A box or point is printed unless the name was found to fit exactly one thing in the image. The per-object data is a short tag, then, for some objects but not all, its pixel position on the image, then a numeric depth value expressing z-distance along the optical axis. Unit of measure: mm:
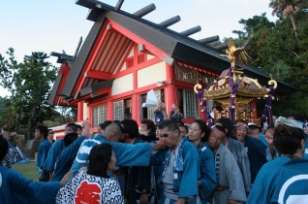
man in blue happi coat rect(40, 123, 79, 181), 4814
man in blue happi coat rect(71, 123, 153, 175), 3424
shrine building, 10359
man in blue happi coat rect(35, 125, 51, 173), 6719
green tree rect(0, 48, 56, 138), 27703
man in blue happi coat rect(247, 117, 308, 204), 2094
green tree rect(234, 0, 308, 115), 15203
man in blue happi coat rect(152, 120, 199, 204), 3266
